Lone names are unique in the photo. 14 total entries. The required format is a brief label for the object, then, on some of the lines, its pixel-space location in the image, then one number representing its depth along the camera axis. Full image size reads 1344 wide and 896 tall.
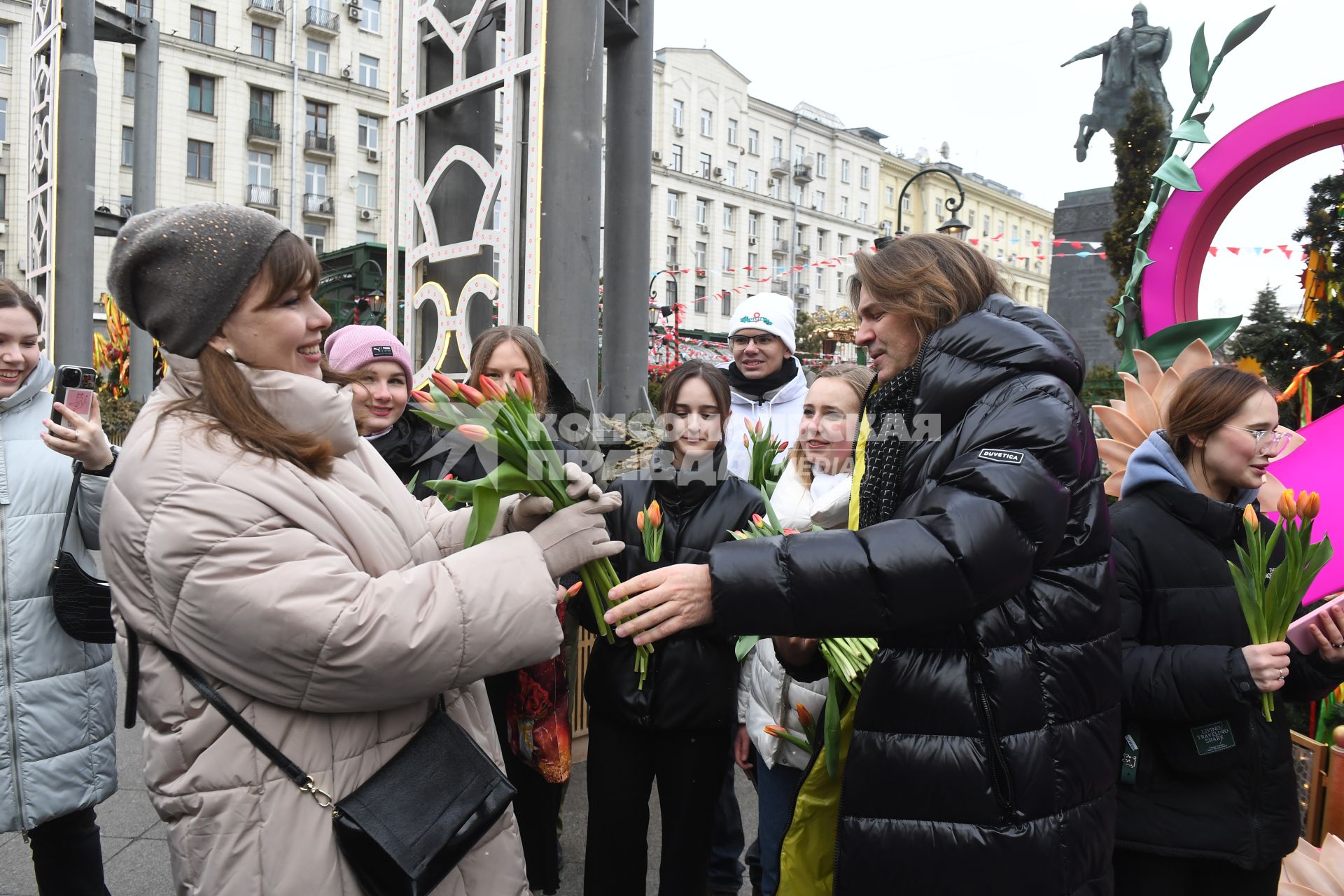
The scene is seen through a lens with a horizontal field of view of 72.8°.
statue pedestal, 13.60
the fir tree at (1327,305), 3.78
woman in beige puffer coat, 1.35
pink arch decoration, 3.21
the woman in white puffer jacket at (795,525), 2.77
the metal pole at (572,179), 4.23
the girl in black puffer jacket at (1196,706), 2.03
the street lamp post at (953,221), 8.80
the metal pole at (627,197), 5.77
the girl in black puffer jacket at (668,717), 2.62
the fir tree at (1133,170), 10.62
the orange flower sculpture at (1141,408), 3.33
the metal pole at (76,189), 7.39
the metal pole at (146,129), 10.40
